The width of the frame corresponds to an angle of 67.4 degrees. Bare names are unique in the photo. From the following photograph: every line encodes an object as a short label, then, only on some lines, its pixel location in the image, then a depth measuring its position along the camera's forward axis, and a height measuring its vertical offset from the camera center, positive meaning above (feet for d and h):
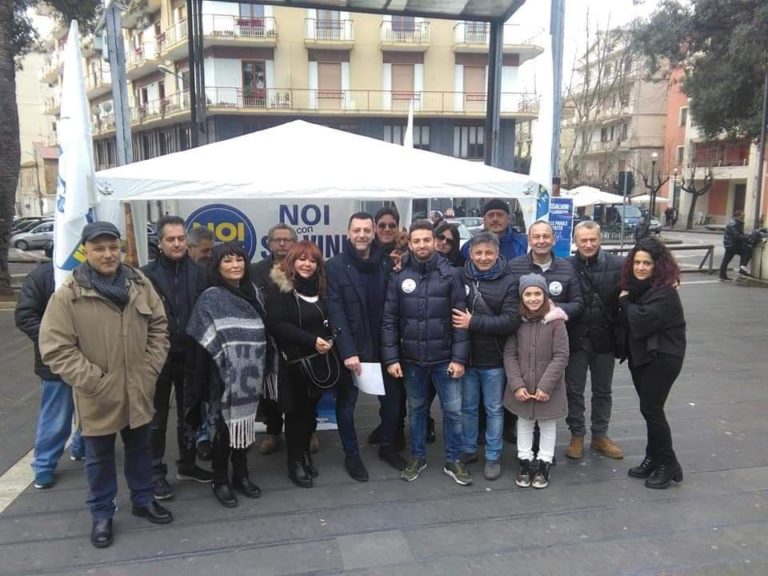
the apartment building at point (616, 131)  105.81 +18.51
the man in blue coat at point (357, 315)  12.15 -2.36
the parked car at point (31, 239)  85.35 -5.25
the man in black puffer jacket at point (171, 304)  11.81 -2.06
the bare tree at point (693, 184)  126.72 +4.88
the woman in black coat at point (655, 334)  11.71 -2.62
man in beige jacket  9.41 -2.46
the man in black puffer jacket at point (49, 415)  11.62 -4.50
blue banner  24.32 -0.68
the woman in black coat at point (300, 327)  11.67 -2.49
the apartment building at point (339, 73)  93.66 +22.19
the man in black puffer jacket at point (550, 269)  12.81 -1.44
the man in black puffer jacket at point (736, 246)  44.65 -3.16
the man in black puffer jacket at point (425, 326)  12.09 -2.55
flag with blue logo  11.96 +0.88
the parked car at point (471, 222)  66.66 -2.06
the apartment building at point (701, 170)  129.70 +8.06
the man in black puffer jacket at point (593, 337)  12.94 -2.97
